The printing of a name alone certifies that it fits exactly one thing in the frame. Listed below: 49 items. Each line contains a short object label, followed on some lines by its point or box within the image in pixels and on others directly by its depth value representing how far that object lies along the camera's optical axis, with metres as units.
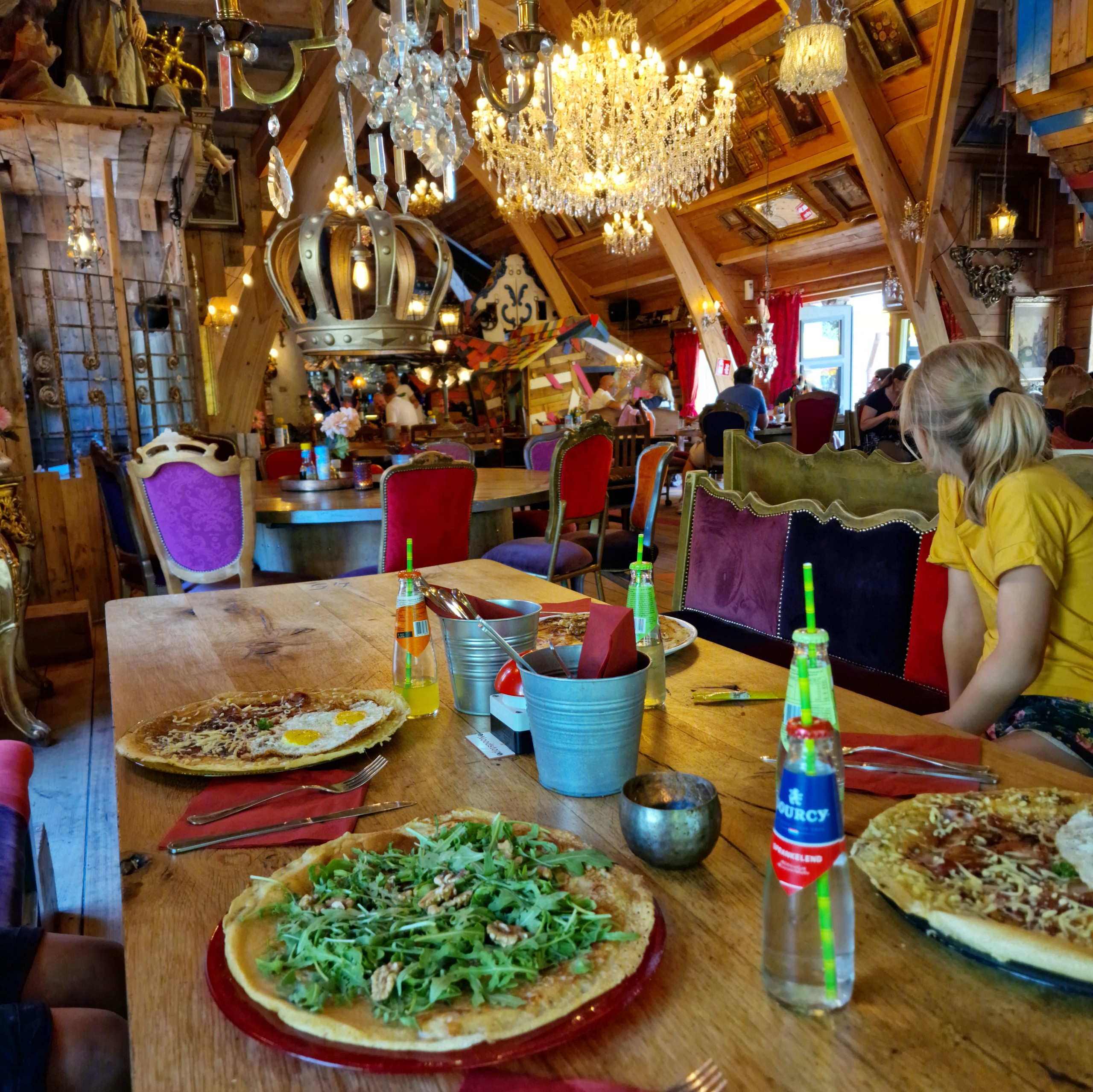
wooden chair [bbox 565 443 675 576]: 3.99
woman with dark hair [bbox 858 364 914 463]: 7.23
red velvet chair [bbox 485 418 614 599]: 3.67
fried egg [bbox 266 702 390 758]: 1.10
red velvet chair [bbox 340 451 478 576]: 3.18
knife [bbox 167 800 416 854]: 0.88
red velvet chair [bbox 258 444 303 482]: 5.86
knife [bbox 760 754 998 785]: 0.97
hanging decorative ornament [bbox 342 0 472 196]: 1.86
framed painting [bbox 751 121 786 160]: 8.47
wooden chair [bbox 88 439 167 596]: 3.64
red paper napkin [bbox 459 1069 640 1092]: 0.54
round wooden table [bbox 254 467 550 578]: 3.72
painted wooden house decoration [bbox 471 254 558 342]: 13.92
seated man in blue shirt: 8.54
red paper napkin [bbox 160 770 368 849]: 0.89
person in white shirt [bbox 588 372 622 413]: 10.66
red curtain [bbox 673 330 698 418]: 13.02
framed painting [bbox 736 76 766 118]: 8.03
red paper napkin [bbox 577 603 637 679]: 0.94
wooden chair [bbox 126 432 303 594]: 3.28
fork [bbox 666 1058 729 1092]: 0.54
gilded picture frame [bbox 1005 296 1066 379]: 8.55
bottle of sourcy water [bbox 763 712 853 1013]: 0.59
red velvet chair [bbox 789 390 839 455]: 7.83
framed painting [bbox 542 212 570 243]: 12.65
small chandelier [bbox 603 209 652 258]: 8.09
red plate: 0.56
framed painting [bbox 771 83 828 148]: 7.77
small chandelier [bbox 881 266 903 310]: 8.91
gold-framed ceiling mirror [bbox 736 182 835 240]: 9.14
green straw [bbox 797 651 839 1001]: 0.60
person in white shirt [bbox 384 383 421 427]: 10.67
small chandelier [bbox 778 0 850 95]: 4.24
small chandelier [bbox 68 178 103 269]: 5.18
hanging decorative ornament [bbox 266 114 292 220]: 2.49
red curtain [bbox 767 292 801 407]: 11.26
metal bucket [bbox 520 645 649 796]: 0.91
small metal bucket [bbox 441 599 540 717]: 1.17
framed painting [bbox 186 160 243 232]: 8.93
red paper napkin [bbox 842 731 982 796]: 0.96
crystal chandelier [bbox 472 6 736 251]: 5.86
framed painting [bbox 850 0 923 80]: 6.59
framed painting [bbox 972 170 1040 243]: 8.16
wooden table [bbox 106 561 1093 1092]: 0.56
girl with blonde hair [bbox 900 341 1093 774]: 1.49
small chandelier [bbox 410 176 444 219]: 10.16
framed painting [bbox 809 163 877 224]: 8.31
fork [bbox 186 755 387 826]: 0.94
